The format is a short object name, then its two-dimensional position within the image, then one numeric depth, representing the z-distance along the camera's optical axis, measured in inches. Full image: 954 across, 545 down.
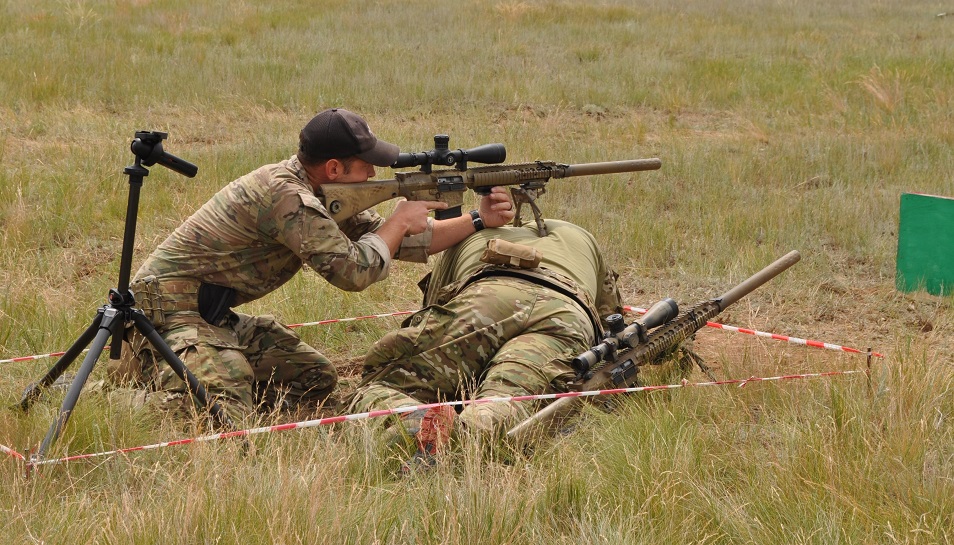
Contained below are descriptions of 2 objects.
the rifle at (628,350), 325.7
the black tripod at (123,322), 288.2
